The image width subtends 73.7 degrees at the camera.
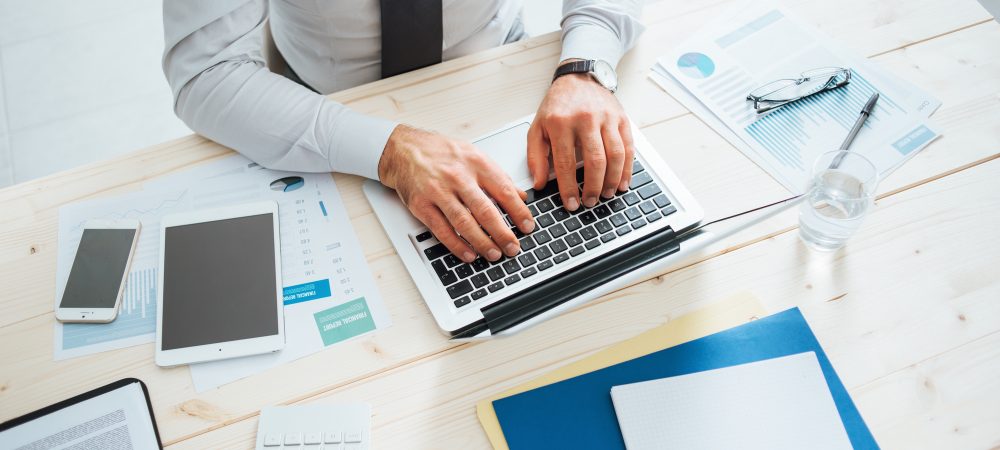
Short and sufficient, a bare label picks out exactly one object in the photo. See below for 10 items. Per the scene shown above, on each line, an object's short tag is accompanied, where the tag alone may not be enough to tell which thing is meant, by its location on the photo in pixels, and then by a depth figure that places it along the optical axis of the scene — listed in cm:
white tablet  75
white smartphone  77
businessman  83
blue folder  71
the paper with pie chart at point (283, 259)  76
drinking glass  82
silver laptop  77
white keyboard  70
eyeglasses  96
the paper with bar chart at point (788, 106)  92
